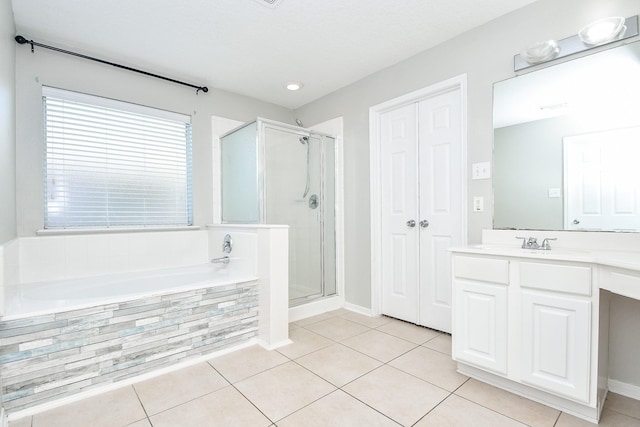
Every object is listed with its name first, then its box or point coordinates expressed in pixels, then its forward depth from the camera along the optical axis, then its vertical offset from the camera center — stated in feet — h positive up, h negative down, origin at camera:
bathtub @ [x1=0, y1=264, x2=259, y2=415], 4.82 -2.27
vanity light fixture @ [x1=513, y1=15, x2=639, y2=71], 5.31 +3.12
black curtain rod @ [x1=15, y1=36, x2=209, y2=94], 7.01 +4.06
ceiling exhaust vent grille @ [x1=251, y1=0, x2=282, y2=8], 6.24 +4.34
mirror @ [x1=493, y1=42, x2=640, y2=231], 5.37 +1.20
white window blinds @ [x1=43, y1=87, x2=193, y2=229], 7.71 +1.37
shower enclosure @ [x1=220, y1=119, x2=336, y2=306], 8.91 +0.63
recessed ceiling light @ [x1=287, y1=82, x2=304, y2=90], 10.10 +4.23
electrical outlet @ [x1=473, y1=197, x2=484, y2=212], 7.11 +0.07
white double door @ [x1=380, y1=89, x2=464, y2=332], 7.89 +0.06
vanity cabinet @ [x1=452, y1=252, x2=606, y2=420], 4.50 -2.03
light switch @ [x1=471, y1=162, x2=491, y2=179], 6.98 +0.86
